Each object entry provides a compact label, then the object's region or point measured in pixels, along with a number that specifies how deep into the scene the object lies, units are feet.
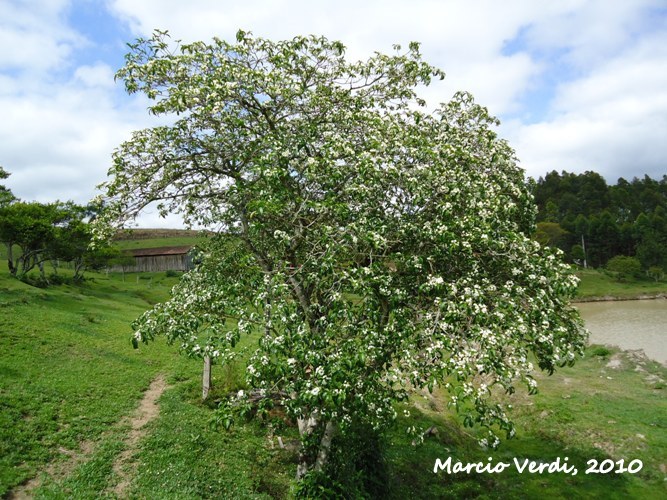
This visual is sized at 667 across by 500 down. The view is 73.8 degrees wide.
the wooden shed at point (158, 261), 276.53
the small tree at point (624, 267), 320.91
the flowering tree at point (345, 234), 31.58
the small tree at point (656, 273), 324.76
